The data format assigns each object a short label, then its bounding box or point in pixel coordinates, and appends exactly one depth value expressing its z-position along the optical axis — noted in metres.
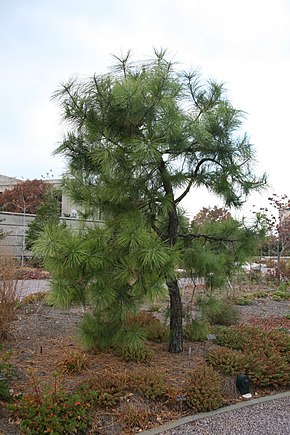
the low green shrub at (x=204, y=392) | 2.84
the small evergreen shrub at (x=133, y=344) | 3.52
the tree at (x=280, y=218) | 10.70
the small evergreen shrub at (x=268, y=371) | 3.34
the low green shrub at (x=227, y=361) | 3.38
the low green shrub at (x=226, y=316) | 5.45
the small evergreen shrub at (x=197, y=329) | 4.24
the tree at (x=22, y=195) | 18.34
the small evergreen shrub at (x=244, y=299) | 7.59
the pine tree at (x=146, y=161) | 3.15
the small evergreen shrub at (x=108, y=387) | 2.69
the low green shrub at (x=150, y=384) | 2.85
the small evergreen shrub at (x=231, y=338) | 4.05
